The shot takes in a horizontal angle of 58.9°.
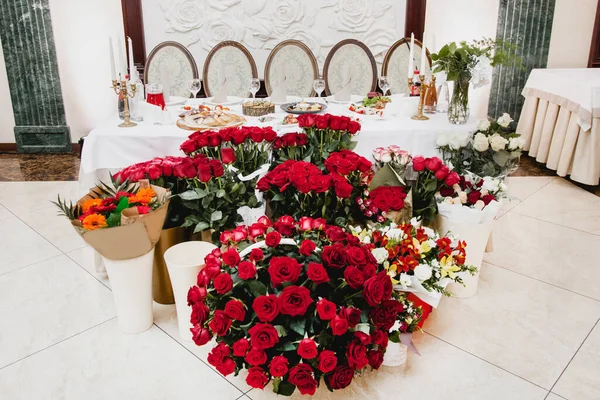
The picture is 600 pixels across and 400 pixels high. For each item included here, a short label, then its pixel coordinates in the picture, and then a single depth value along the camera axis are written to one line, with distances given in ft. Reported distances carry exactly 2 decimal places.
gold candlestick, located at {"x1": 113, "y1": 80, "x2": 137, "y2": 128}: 8.13
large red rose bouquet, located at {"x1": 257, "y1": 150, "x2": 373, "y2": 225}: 6.27
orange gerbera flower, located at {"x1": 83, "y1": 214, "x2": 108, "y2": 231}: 5.72
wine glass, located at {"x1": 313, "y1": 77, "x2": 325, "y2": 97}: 9.53
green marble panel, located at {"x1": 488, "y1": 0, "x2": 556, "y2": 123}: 14.75
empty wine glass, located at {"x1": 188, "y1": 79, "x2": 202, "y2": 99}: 9.46
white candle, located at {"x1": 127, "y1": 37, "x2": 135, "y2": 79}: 8.44
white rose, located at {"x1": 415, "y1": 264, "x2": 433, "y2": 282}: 5.57
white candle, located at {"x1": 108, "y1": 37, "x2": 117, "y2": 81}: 7.78
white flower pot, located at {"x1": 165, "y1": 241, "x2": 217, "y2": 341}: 6.15
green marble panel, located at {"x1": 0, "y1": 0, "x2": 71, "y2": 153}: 13.92
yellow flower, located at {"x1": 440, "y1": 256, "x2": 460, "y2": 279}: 5.68
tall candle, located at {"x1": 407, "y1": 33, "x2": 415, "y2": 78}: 8.33
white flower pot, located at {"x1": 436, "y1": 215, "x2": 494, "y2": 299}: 6.98
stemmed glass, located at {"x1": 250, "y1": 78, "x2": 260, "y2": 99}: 9.36
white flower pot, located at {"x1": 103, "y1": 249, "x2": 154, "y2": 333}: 6.25
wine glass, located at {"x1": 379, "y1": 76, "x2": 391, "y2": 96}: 9.30
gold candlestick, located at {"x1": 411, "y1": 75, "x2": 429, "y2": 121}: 8.47
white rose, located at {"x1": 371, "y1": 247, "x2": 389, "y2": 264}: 5.60
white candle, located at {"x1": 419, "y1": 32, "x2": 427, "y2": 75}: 8.07
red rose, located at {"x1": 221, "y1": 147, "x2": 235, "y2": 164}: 6.70
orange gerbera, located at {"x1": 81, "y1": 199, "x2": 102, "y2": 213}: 6.11
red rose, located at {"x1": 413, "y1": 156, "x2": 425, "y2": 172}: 7.18
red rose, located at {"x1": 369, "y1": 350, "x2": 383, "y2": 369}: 5.11
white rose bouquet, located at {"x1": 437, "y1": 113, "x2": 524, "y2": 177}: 7.61
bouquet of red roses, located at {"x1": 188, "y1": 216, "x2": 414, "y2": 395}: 4.69
